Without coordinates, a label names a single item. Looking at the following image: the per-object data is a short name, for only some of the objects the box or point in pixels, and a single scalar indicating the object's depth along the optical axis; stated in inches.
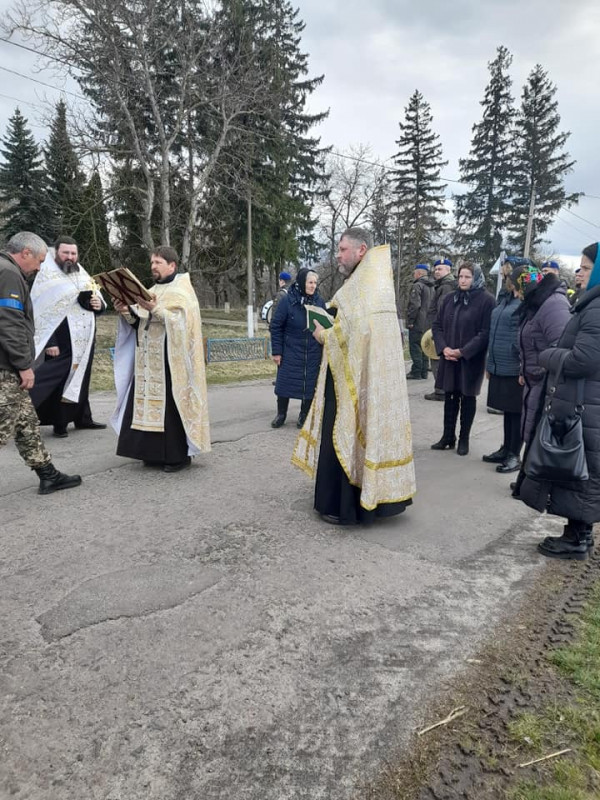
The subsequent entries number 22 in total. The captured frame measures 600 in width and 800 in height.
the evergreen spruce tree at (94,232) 804.0
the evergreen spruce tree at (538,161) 1380.4
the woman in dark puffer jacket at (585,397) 132.2
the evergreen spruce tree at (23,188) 1203.9
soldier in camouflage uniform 158.6
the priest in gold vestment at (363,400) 151.8
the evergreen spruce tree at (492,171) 1427.2
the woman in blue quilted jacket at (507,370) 219.1
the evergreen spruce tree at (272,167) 903.1
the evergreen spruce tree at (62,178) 697.6
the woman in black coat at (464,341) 235.0
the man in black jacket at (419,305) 429.1
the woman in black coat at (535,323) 180.2
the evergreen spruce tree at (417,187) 1492.4
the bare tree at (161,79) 676.7
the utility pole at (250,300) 837.4
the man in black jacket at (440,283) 366.3
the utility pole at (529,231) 1104.8
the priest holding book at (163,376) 200.4
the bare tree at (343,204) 1450.5
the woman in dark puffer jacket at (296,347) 281.9
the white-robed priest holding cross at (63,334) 248.1
